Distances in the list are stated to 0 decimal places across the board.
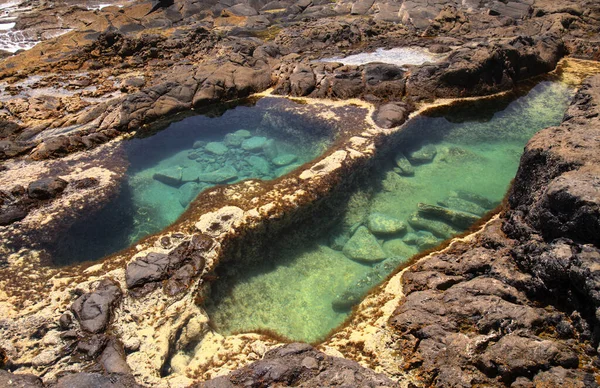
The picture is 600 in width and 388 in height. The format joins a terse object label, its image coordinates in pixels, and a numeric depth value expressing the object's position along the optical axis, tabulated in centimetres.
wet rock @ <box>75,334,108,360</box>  781
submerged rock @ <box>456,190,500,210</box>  1170
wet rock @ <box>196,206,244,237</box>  1054
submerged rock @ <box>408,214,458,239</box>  1091
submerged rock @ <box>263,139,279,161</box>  1484
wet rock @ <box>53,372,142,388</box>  672
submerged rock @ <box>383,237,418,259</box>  1052
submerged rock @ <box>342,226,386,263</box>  1045
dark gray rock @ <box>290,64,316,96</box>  1795
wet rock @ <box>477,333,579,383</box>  625
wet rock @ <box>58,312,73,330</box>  839
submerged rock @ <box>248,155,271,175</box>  1406
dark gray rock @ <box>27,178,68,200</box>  1236
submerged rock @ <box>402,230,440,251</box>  1063
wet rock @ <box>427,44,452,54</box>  2202
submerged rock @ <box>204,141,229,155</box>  1537
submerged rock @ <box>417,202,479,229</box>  1104
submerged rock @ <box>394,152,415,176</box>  1342
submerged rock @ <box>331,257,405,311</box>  924
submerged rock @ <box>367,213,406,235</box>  1115
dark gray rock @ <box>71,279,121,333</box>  838
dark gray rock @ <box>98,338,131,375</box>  748
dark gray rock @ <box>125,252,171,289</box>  930
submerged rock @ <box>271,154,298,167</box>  1424
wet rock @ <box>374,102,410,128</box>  1488
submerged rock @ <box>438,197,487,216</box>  1146
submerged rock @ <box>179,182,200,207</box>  1278
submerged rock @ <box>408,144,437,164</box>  1397
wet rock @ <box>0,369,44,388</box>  664
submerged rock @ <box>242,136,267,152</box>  1540
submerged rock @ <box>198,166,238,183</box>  1364
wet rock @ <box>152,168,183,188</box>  1377
